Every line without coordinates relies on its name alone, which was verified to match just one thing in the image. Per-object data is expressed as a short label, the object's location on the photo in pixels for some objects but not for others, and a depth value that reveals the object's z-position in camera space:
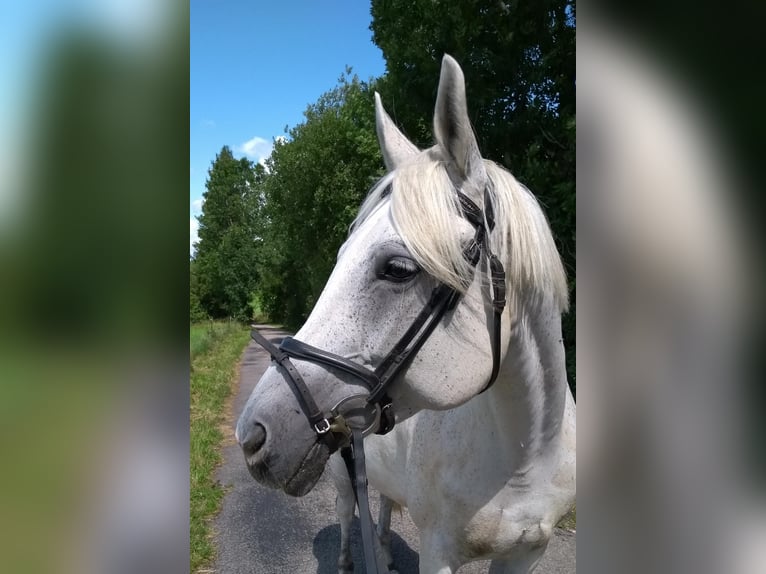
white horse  1.23
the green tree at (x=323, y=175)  13.55
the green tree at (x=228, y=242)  30.28
